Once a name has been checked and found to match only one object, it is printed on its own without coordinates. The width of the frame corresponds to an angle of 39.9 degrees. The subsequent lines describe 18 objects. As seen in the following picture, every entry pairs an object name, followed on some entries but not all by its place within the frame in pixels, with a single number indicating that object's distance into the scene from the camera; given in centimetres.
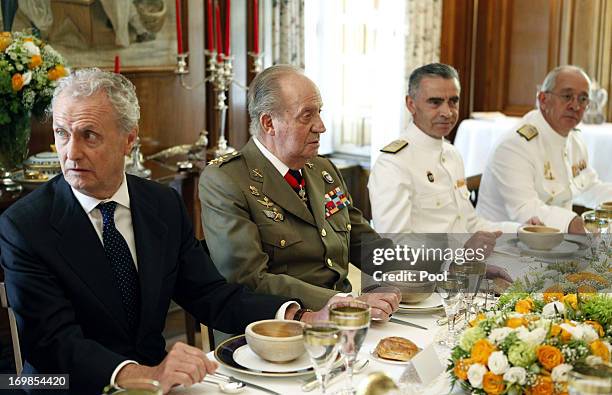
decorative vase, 334
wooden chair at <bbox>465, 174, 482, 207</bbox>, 397
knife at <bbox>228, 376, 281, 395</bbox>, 164
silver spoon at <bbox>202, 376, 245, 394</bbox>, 164
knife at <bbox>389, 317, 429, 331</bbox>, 206
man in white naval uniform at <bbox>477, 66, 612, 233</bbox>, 377
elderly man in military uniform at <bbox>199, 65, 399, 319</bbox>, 239
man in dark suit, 187
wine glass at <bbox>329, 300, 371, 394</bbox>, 144
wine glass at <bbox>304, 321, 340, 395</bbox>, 141
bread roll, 180
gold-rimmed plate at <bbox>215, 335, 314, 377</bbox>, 170
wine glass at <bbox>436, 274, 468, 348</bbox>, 184
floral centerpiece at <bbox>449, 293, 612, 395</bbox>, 148
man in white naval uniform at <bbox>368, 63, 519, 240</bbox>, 320
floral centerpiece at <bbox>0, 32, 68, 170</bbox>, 325
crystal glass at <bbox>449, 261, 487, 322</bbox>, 185
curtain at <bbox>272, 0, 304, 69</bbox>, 553
